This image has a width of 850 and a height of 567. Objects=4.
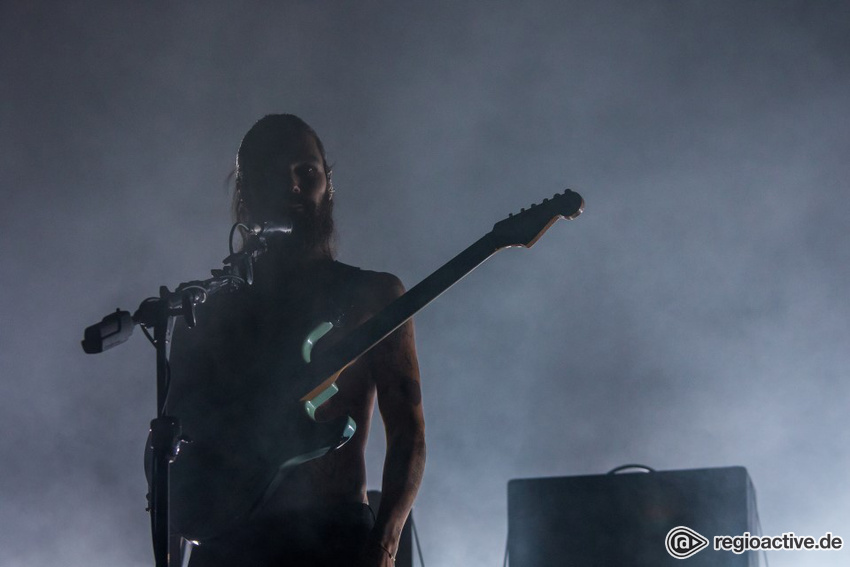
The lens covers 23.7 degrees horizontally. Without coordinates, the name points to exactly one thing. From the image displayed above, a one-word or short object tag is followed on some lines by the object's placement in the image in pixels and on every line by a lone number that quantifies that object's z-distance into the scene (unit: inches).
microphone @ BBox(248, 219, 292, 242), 136.1
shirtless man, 132.4
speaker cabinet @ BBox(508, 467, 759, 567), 147.7
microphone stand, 126.5
